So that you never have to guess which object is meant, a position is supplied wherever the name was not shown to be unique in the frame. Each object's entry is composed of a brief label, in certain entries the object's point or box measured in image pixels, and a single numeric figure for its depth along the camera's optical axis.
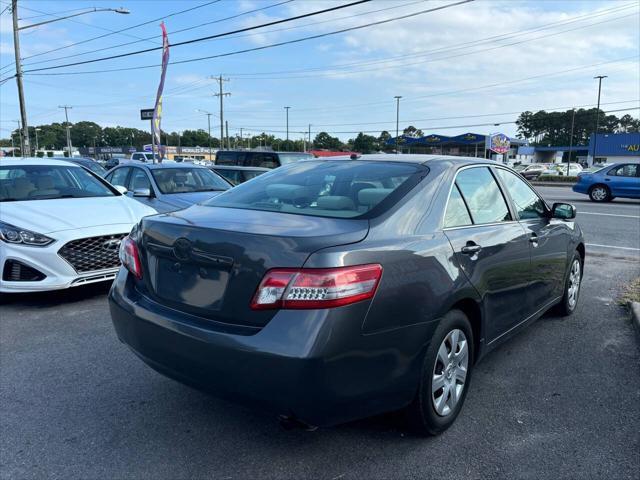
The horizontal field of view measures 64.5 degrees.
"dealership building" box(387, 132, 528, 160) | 57.62
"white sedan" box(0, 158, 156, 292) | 5.04
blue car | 18.09
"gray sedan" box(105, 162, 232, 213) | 8.44
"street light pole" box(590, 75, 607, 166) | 51.34
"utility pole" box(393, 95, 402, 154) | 55.78
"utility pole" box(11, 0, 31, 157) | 23.92
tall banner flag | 18.98
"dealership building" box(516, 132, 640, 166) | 62.83
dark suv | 14.92
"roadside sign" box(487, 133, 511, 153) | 41.38
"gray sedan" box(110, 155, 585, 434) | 2.24
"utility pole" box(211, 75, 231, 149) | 56.13
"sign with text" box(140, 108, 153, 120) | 24.59
